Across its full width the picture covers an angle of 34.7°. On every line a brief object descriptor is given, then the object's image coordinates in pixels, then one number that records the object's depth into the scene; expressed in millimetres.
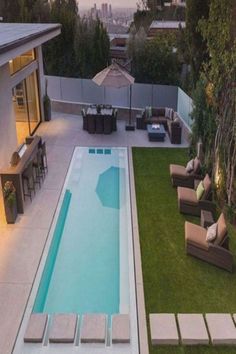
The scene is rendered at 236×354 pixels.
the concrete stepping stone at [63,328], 6461
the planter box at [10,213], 10148
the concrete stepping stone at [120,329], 6508
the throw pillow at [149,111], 18781
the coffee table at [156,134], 16906
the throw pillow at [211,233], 8461
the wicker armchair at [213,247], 8359
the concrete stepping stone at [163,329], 6430
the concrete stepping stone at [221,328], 6453
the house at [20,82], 11648
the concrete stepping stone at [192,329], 6430
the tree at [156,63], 21484
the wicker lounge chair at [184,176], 12109
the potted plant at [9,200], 10141
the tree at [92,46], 22641
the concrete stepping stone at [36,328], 6495
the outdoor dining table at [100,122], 17906
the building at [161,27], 27816
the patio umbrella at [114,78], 17062
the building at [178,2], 37944
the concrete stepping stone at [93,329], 6488
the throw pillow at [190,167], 12188
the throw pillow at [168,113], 18594
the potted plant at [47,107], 19575
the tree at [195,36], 15609
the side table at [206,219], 9421
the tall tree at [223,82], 10273
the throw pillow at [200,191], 10639
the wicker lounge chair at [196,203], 10516
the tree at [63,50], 24078
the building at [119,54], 27111
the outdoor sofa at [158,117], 17938
